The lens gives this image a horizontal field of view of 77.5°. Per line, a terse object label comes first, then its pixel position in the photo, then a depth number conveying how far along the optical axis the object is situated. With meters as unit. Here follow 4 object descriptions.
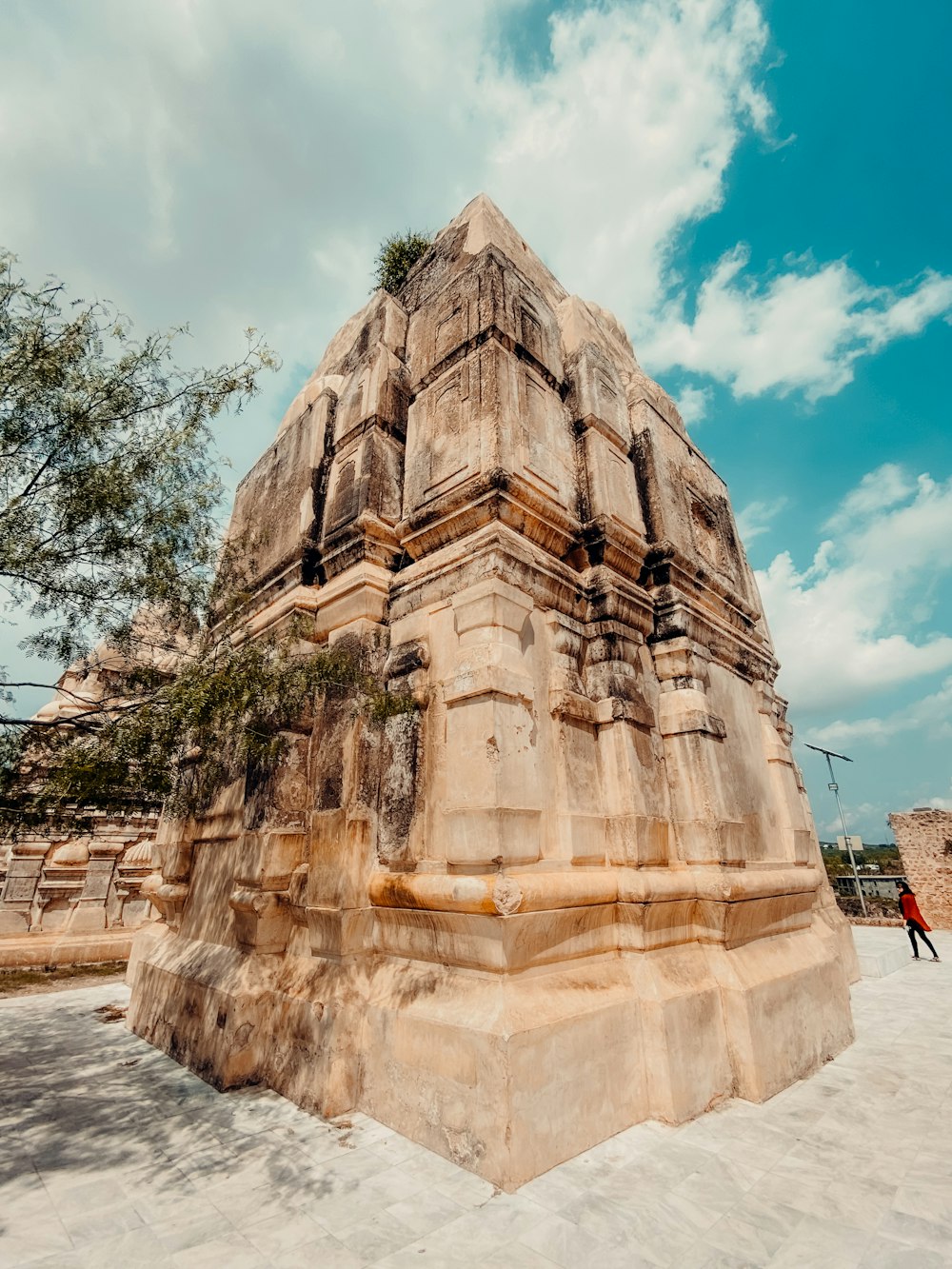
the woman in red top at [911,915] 11.14
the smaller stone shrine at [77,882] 10.59
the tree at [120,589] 4.15
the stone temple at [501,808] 3.84
